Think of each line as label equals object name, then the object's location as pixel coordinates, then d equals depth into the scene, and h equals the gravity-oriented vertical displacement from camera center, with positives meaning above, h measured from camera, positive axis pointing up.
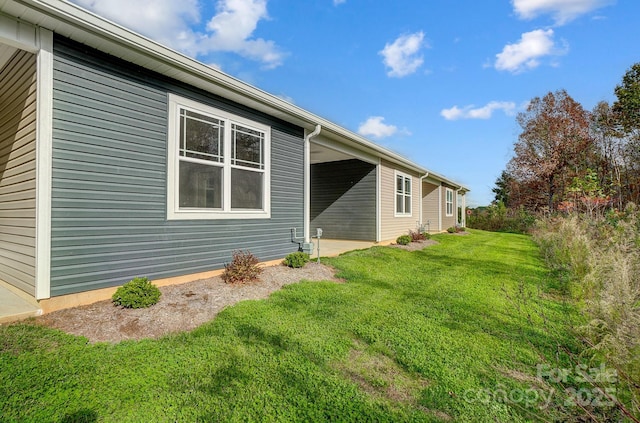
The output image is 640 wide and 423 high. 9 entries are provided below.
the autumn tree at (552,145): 17.98 +4.52
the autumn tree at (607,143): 15.88 +4.27
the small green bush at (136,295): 3.30 -0.89
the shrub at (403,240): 9.93 -0.77
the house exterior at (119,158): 3.11 +0.77
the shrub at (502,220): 18.84 -0.18
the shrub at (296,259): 5.68 -0.83
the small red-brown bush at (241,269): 4.49 -0.82
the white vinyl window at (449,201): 17.98 +0.98
